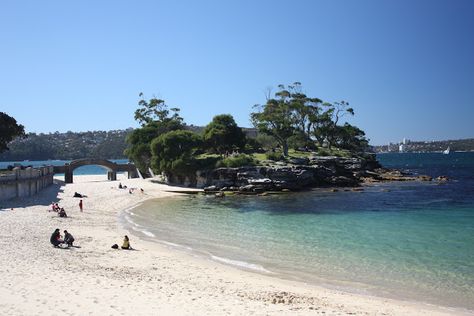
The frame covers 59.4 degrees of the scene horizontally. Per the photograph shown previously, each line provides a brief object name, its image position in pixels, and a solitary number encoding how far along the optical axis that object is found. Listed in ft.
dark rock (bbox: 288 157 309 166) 231.24
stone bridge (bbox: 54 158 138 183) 261.44
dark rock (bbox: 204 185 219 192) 208.44
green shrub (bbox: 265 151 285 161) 237.94
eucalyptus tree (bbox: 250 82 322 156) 269.03
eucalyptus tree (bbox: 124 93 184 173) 269.64
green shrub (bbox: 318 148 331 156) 276.37
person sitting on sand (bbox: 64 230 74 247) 79.97
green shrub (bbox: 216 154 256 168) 215.51
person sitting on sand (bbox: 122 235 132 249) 82.11
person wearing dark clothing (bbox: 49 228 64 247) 77.97
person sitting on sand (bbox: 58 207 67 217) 117.29
